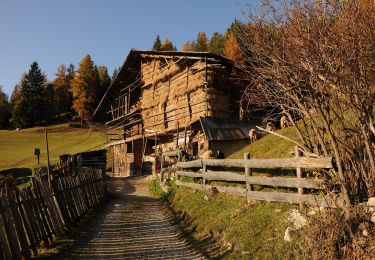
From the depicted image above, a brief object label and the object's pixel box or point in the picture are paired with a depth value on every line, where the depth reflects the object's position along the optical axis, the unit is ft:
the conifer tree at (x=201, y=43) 318.04
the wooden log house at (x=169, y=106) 77.92
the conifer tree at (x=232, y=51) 122.43
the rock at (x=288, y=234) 22.62
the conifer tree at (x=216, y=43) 256.17
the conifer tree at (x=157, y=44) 364.79
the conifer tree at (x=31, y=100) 274.16
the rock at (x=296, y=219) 23.30
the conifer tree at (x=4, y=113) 291.50
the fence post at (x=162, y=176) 70.33
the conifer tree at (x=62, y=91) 306.35
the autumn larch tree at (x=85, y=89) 279.49
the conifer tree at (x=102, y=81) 300.77
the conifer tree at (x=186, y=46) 342.34
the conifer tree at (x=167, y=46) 337.52
